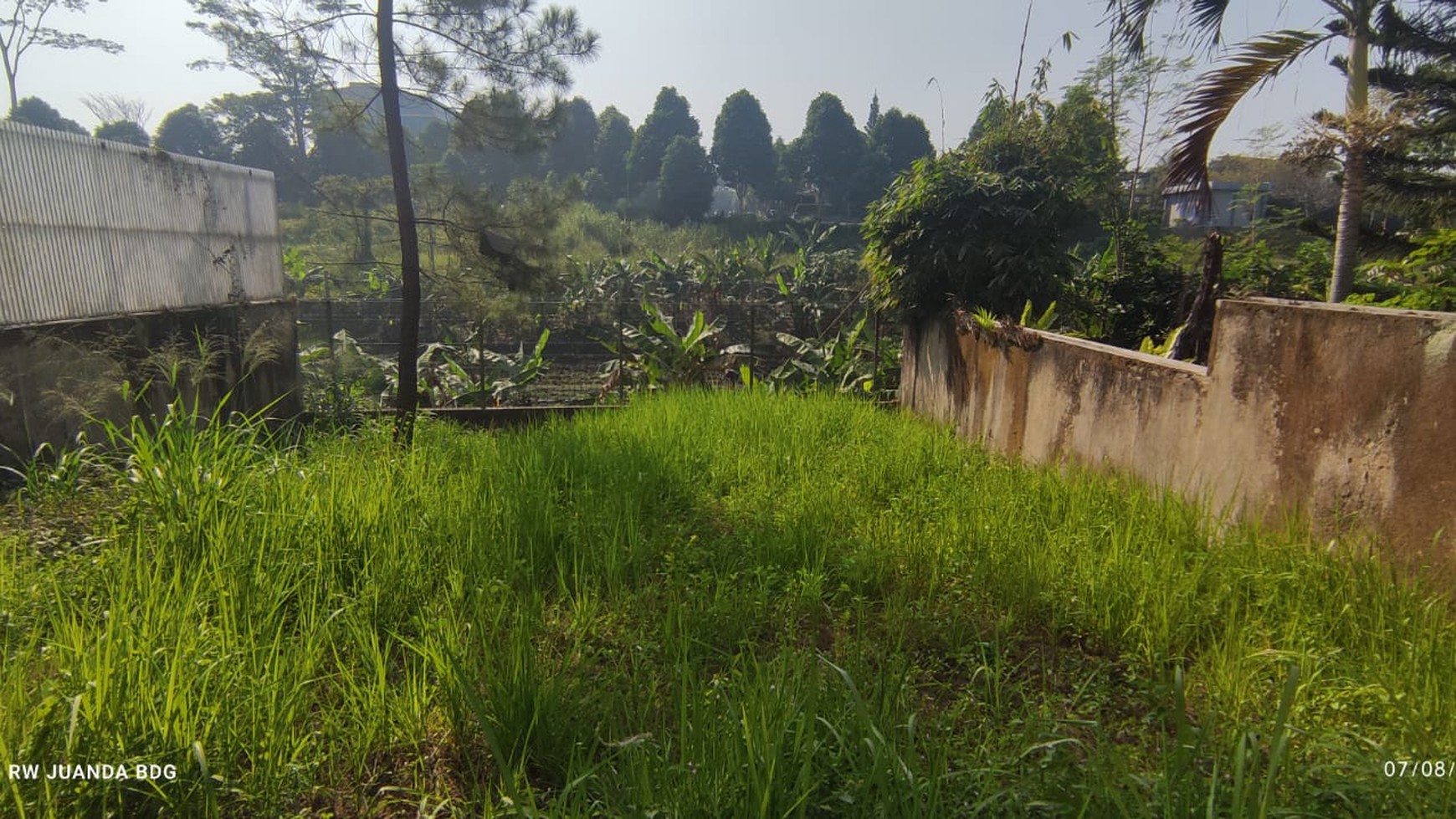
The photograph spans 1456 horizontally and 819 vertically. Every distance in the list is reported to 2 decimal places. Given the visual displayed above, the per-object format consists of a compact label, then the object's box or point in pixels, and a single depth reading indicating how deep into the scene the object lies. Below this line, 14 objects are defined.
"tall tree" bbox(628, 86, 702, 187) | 52.25
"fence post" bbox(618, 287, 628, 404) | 9.03
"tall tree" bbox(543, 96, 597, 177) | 51.66
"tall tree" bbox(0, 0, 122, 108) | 20.53
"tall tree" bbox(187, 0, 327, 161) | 6.19
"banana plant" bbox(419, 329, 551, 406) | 9.55
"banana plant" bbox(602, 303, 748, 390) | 9.78
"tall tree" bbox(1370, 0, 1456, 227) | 8.60
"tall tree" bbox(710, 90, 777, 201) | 51.91
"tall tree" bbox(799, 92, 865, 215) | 49.78
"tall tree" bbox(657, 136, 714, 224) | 45.75
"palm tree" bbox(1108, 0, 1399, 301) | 5.40
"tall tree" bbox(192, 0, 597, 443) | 6.37
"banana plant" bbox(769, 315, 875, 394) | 9.27
